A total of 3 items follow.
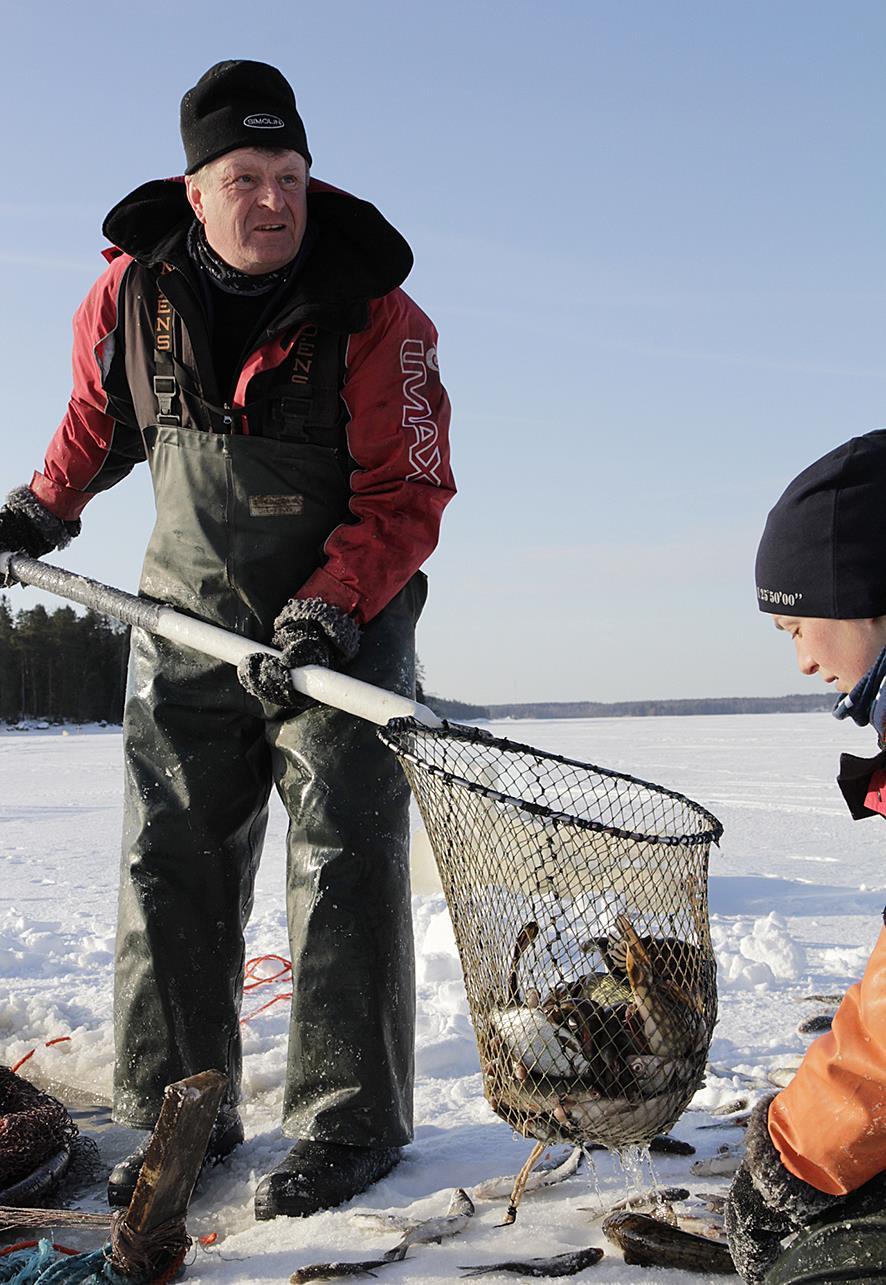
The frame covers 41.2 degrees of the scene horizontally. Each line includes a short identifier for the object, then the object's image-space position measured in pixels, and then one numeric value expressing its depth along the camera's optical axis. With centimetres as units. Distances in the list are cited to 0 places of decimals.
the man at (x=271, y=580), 272
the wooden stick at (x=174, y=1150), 207
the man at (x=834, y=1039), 170
